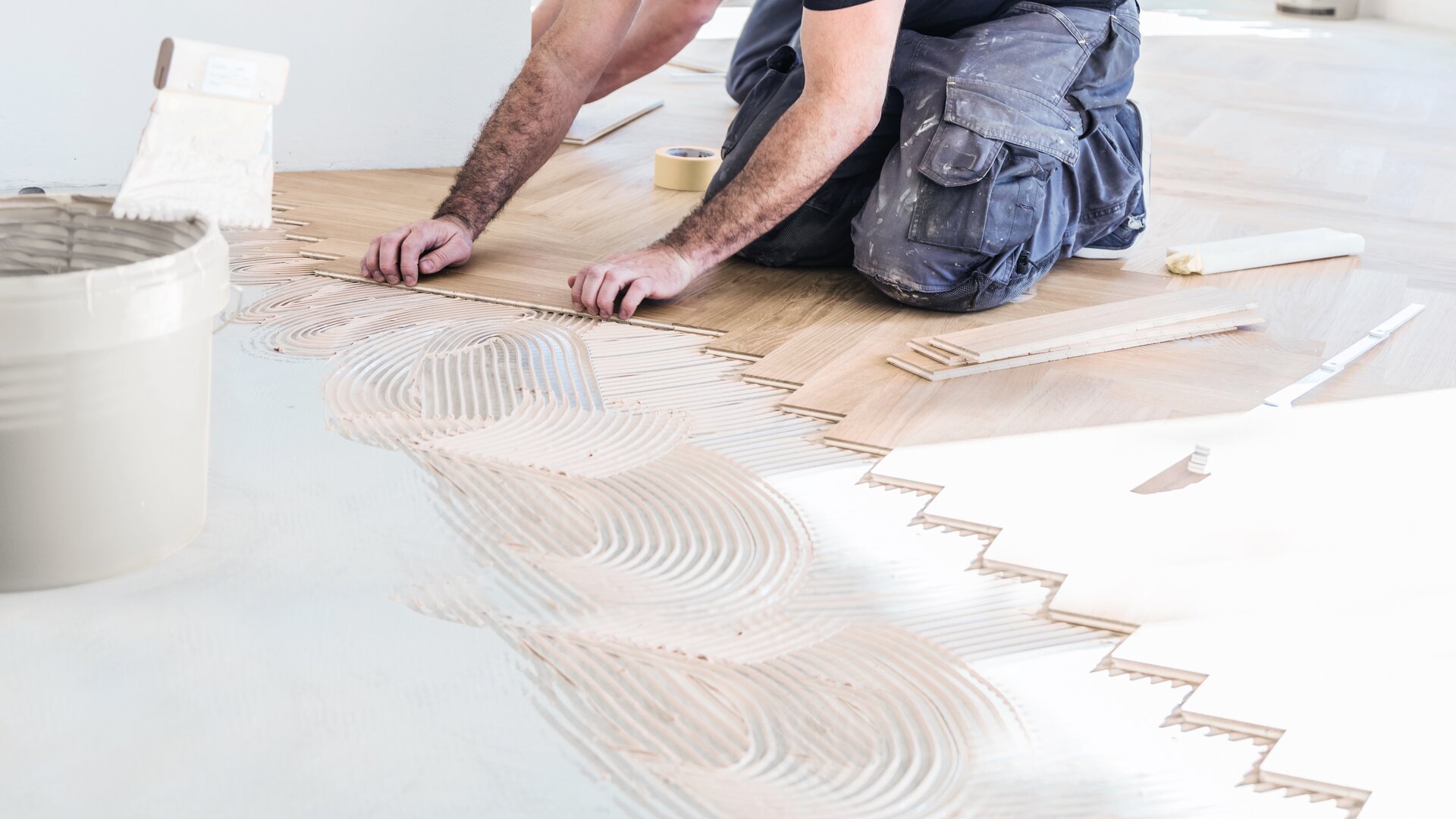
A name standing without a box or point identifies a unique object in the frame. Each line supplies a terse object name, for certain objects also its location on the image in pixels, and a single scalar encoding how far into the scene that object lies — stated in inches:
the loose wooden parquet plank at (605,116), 125.4
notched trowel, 46.4
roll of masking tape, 108.7
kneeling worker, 76.8
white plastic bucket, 43.1
